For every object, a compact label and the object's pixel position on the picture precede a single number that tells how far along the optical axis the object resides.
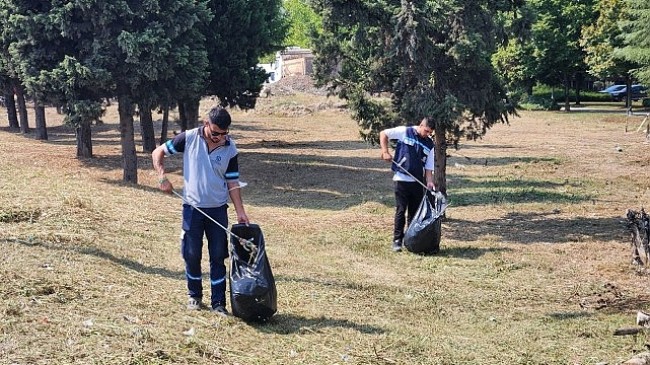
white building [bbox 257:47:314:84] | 83.38
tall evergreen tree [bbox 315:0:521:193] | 11.98
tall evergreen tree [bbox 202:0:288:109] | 23.06
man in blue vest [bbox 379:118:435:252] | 10.44
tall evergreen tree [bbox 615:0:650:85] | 17.60
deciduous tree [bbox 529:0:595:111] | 47.97
